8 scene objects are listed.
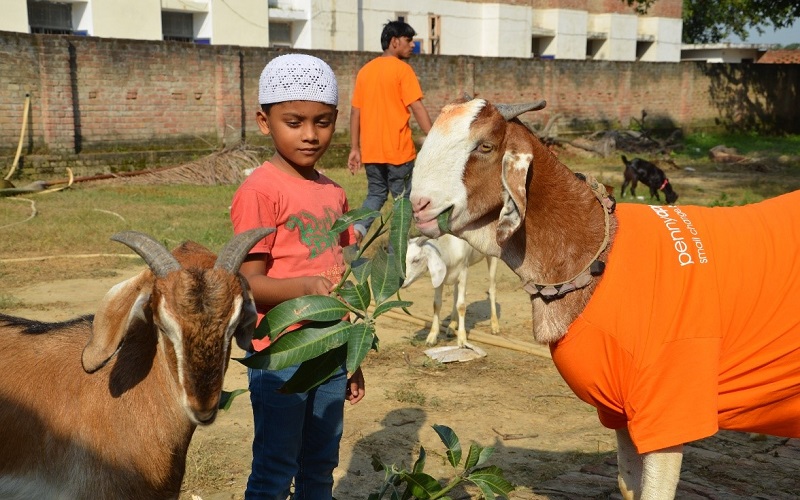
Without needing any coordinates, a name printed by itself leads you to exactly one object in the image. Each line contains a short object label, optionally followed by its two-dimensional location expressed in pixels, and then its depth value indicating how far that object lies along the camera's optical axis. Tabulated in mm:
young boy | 3211
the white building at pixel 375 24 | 24156
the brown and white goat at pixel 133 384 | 2678
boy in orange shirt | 8883
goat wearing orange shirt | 3068
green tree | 21362
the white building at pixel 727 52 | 49562
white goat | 7184
